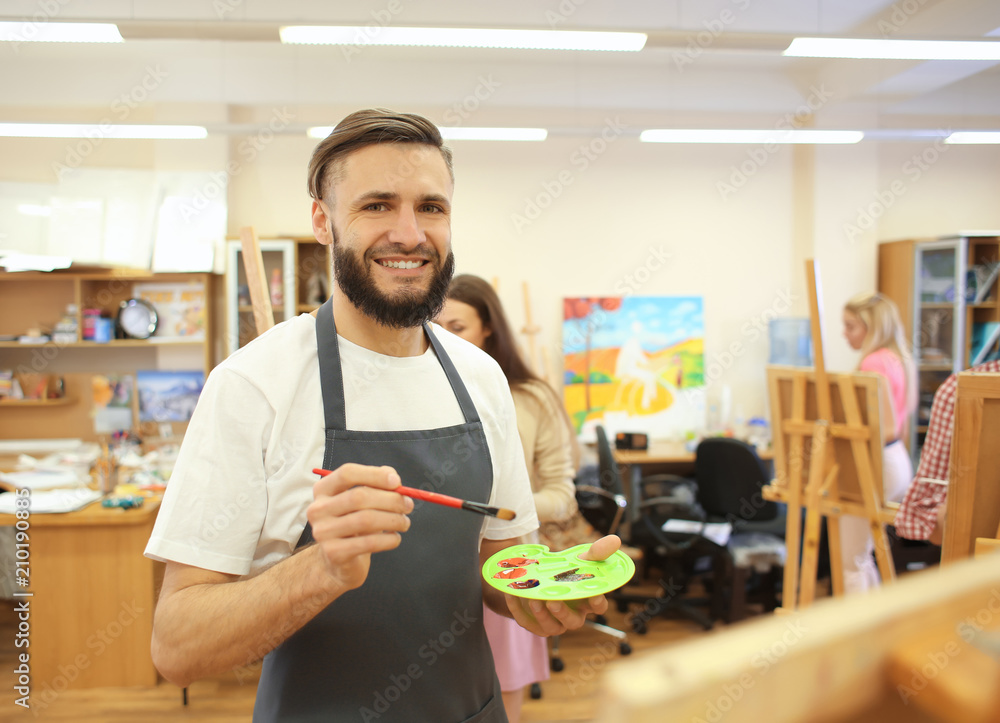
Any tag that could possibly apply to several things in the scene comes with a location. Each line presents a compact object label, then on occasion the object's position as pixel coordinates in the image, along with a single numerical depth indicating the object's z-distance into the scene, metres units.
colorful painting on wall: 5.92
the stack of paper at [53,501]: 3.31
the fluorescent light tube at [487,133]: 4.69
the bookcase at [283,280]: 5.42
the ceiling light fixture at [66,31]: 3.11
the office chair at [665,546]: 3.96
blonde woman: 3.32
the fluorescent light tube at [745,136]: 4.73
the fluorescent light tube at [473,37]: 3.12
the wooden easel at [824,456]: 2.83
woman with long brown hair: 2.44
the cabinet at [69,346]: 5.43
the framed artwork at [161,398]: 5.55
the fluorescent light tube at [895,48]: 3.40
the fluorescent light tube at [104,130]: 4.44
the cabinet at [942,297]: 5.50
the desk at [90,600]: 3.31
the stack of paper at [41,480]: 3.79
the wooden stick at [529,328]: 5.54
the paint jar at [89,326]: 5.27
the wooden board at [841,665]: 0.26
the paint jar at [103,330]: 5.27
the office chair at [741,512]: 3.85
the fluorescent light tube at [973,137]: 5.00
